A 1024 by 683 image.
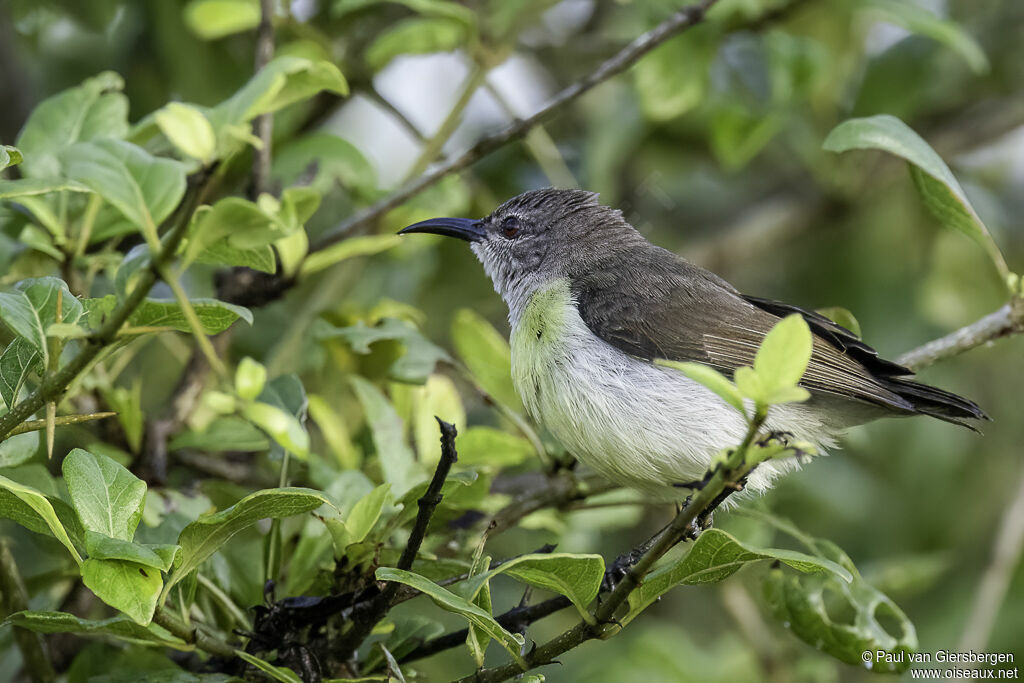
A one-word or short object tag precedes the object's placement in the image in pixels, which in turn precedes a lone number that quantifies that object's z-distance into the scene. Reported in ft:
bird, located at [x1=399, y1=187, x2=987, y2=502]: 20.24
